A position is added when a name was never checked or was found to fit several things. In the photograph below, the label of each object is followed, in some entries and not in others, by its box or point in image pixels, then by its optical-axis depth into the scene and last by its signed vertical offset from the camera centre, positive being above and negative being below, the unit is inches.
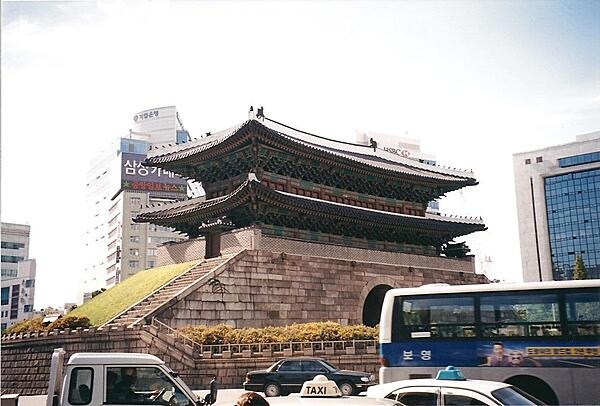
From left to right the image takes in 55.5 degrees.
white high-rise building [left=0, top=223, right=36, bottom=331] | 2733.8 +147.2
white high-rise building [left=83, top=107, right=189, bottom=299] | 3334.2 +676.2
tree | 2106.3 +108.7
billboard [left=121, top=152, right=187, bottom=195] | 3324.3 +756.6
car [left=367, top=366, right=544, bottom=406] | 269.9 -43.7
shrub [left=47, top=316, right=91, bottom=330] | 1008.9 -21.3
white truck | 316.5 -40.7
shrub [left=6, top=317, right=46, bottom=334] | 1074.1 -28.9
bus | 490.9 -30.8
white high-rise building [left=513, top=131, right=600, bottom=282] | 2395.4 +408.3
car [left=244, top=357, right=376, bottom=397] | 715.4 -89.5
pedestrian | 194.7 -31.7
